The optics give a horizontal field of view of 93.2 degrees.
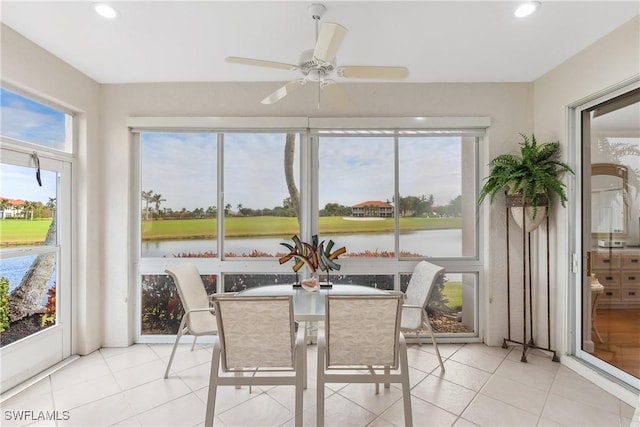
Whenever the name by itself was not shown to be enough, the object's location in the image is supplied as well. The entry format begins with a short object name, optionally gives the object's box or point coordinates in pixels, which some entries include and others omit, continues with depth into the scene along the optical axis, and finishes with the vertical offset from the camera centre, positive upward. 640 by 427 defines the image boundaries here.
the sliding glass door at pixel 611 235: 2.30 -0.19
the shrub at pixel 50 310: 2.73 -0.87
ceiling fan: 1.72 +0.91
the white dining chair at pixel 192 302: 2.52 -0.78
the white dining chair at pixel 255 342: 1.78 -0.78
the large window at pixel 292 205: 3.24 +0.10
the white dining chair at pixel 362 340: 1.80 -0.79
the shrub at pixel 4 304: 2.38 -0.70
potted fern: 2.72 +0.29
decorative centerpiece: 2.67 -0.40
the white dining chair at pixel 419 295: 2.60 -0.78
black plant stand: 2.86 -0.80
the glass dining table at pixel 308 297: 2.06 -0.68
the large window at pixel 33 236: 2.39 -0.17
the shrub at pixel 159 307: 3.28 -1.00
